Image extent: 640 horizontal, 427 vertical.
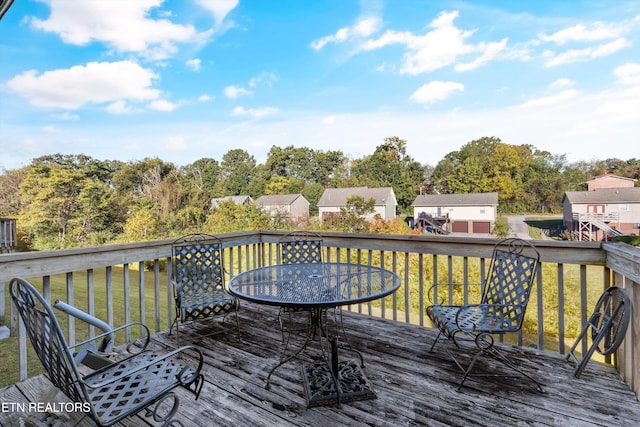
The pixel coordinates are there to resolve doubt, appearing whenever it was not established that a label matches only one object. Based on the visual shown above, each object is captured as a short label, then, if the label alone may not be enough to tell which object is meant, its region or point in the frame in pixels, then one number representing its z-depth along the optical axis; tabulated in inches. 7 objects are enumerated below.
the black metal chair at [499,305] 85.7
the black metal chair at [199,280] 117.3
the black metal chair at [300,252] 141.0
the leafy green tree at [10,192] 579.5
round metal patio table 76.8
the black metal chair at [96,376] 47.4
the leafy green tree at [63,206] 603.8
